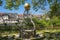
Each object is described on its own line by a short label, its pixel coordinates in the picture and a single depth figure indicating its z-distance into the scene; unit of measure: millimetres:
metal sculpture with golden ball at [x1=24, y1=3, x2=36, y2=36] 4708
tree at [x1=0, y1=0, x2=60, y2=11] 6817
